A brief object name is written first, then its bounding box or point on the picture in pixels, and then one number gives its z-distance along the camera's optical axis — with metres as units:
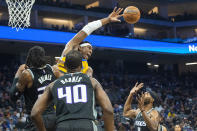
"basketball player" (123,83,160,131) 5.47
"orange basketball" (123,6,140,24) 6.45
